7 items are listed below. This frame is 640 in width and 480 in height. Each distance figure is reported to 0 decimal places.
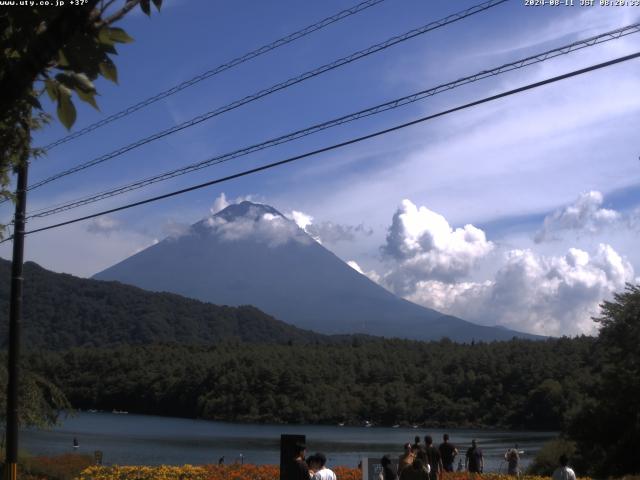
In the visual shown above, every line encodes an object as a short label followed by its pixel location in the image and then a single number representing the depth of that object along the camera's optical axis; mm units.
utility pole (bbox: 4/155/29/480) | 14133
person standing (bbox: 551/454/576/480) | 13531
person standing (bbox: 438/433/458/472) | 18609
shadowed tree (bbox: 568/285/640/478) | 27609
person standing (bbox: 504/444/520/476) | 20992
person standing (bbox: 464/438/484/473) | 20219
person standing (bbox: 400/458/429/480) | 11633
